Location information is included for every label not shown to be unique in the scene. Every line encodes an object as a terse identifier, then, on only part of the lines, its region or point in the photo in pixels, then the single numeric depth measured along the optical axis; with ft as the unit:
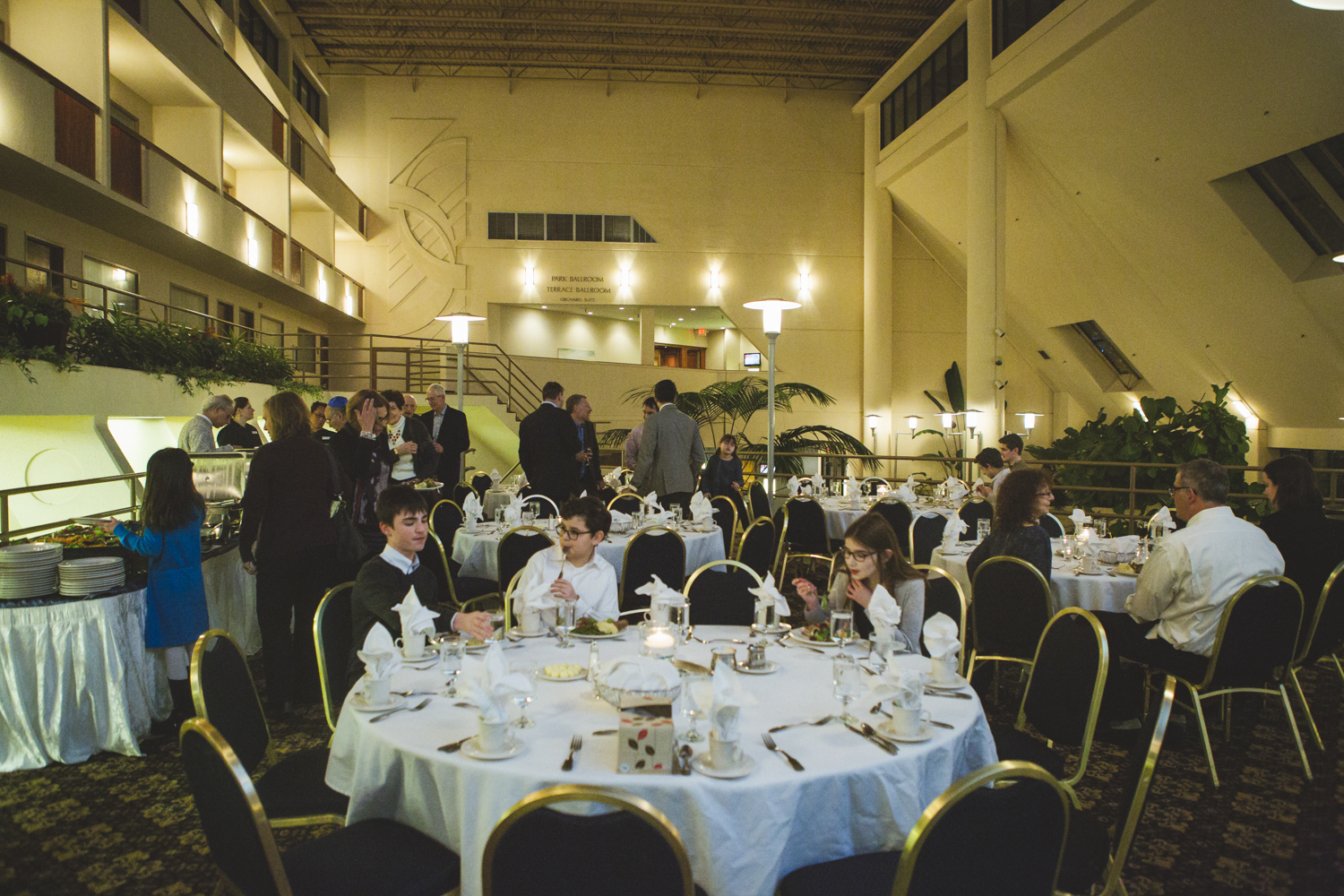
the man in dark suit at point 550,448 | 21.06
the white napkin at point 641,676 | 6.57
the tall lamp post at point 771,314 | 20.43
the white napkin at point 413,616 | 8.39
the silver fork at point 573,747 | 5.89
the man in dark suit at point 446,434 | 22.41
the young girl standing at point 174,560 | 12.17
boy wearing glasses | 10.82
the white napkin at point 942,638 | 7.86
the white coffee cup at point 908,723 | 6.48
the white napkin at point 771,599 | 9.23
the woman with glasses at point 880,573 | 9.82
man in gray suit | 21.99
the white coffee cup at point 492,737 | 6.06
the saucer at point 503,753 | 6.00
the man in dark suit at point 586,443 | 22.58
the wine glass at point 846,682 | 6.93
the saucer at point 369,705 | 7.02
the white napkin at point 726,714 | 5.79
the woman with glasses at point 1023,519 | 12.25
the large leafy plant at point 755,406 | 38.66
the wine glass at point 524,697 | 6.64
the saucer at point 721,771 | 5.74
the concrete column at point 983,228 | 37.91
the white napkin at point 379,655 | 7.18
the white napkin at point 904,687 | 6.55
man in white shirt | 11.02
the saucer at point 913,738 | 6.44
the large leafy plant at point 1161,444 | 27.45
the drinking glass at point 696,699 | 6.20
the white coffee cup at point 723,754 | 5.82
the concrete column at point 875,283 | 52.54
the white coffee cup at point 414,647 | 8.39
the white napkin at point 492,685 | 6.07
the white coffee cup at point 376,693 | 7.04
